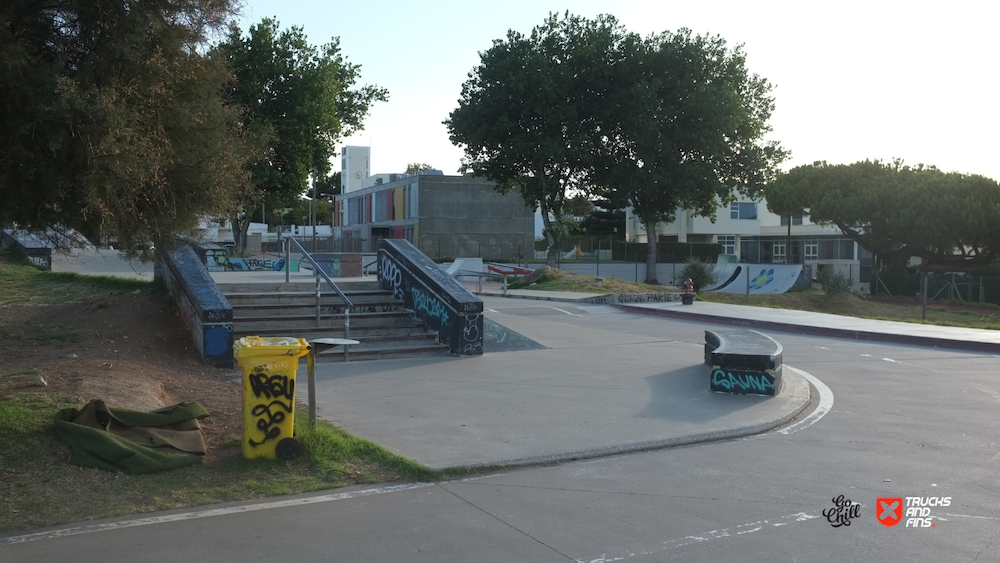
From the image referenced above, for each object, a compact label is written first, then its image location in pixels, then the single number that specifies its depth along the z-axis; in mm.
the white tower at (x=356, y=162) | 140925
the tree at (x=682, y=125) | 40594
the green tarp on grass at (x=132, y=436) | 6375
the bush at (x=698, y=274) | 37000
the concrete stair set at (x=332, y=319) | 12547
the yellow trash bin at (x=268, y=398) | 6734
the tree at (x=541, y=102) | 41000
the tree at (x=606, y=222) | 66438
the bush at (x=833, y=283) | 37531
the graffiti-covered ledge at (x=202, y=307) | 11055
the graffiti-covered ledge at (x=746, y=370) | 10203
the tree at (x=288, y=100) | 20250
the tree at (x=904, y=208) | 41688
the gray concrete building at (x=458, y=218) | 60062
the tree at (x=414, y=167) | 117500
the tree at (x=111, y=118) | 6301
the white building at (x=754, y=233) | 64875
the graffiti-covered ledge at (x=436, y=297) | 13141
